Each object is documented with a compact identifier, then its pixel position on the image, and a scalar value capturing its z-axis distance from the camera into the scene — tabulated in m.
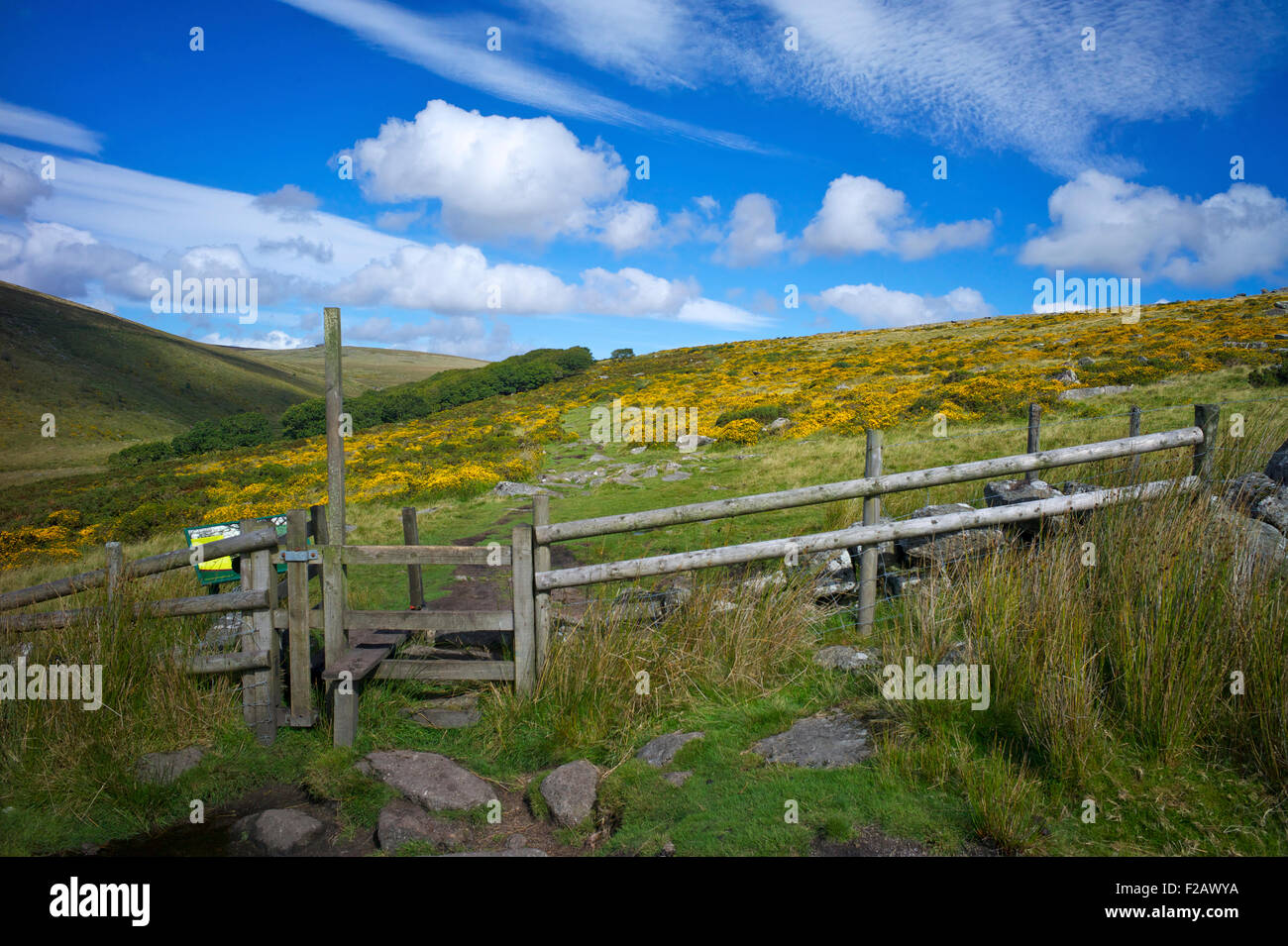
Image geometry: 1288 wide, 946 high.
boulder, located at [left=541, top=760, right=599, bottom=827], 4.84
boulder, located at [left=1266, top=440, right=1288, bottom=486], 6.77
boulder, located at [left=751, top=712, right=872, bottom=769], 4.65
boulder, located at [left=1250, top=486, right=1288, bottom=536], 6.12
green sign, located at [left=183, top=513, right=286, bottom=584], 6.51
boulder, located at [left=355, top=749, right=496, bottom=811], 5.17
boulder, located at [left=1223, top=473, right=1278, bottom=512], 5.32
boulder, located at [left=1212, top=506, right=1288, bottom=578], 4.32
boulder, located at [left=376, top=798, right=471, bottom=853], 4.71
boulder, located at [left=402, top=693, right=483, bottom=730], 6.27
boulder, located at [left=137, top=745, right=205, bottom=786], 5.41
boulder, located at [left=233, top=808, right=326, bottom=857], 4.82
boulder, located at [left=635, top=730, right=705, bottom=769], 5.15
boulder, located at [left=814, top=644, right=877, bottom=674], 5.91
